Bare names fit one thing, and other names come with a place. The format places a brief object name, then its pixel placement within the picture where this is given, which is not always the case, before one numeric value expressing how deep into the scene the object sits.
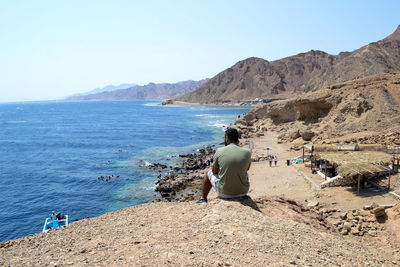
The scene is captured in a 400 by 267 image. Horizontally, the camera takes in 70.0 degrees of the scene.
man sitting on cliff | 6.82
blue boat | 17.55
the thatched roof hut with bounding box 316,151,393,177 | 15.33
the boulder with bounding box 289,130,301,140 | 38.56
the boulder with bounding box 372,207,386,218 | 11.43
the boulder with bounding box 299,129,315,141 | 35.28
